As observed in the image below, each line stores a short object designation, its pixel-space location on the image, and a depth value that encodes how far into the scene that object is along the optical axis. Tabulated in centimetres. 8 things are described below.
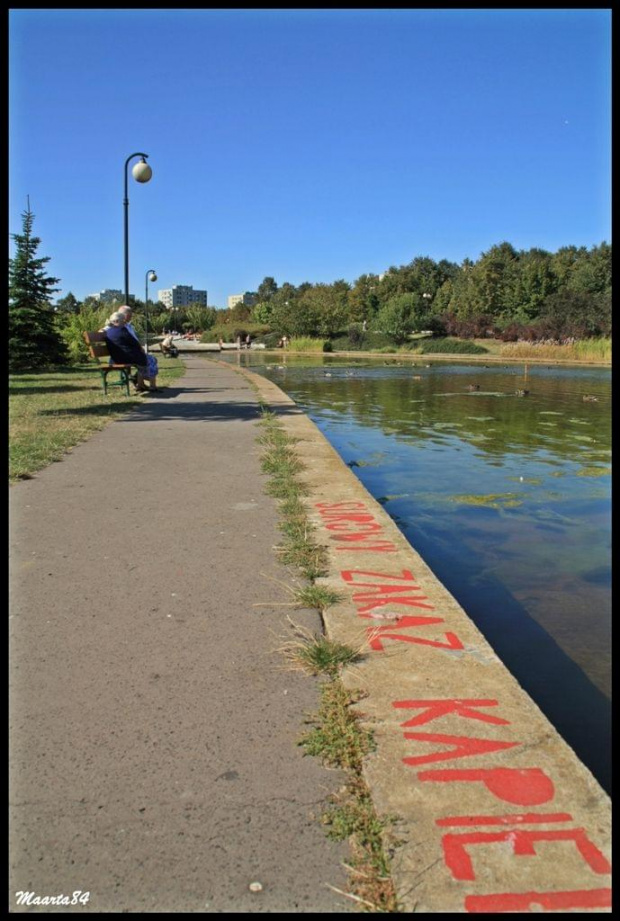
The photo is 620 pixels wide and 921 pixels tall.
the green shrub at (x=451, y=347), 4869
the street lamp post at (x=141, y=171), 1464
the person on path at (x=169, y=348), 3000
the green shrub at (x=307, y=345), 5322
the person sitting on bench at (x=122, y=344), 1165
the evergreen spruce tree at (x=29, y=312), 2033
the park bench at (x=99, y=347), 1139
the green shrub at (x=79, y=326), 2436
